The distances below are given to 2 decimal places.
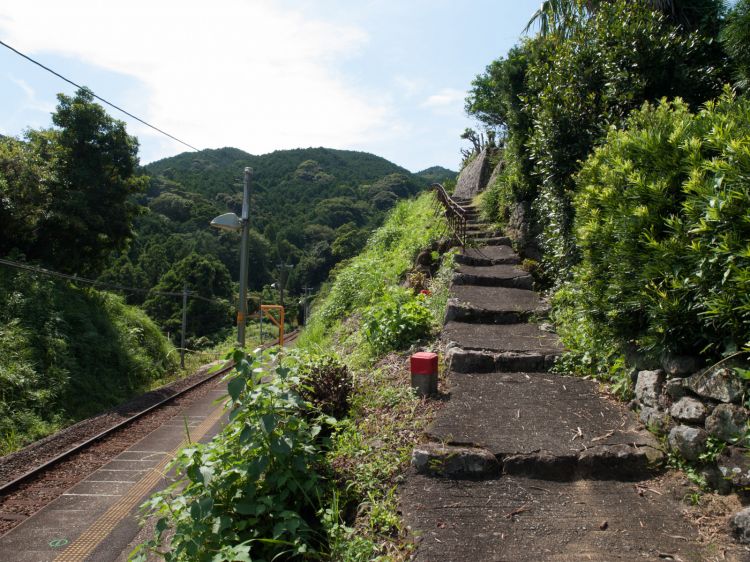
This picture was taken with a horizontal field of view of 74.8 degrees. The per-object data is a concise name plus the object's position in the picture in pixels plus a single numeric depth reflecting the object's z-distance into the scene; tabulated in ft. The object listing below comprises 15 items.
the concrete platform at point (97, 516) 18.39
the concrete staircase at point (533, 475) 9.12
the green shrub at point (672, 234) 9.39
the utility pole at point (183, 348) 64.59
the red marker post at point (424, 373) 14.85
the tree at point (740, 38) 15.33
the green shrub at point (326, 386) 14.99
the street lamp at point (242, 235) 29.99
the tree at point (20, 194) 48.06
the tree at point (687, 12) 23.08
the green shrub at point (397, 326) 20.61
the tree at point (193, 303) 132.16
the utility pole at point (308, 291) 163.63
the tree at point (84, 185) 53.21
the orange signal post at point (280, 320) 50.09
